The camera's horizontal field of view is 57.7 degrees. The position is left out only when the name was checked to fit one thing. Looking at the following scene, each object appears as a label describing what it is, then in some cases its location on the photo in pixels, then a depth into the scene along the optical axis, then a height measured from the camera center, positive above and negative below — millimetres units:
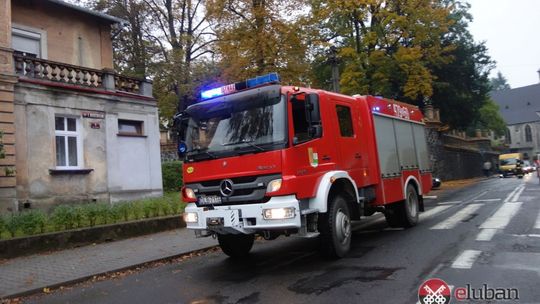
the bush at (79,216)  11596 +16
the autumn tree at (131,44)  32969 +11568
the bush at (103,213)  12222 +22
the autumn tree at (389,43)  25625 +7840
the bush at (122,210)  12704 +56
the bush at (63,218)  11258 +5
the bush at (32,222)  10688 -23
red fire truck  7250 +533
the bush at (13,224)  10445 -34
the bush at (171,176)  24641 +1602
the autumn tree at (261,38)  21281 +7018
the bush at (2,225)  10320 -26
